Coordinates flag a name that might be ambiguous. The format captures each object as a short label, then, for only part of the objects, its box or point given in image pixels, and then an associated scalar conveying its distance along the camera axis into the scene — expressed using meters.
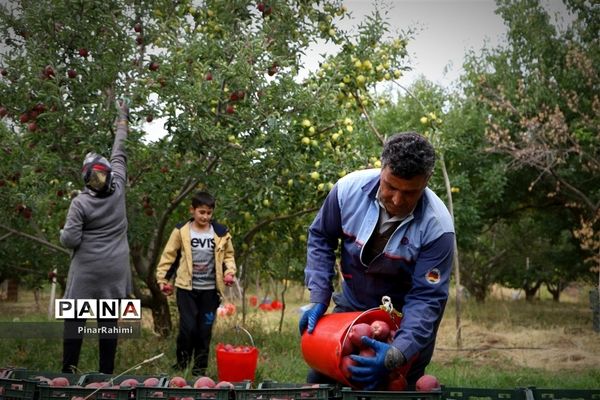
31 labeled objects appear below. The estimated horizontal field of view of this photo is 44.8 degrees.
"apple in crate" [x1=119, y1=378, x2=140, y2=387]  3.05
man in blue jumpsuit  2.90
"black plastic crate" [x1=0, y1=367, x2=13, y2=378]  3.21
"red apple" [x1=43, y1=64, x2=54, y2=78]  6.12
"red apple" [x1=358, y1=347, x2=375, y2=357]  2.91
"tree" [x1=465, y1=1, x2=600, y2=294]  12.68
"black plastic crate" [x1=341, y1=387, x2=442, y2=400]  2.76
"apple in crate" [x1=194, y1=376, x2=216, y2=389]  2.96
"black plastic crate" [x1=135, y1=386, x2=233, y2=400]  2.83
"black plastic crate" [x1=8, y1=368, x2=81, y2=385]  3.25
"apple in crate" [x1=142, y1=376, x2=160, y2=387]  3.04
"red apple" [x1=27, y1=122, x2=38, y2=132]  6.30
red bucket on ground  5.09
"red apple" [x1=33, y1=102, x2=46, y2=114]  6.29
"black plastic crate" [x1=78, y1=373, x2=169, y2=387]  3.09
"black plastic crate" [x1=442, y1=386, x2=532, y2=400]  2.93
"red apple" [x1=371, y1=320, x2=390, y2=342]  2.96
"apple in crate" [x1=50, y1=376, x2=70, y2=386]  3.10
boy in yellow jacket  6.22
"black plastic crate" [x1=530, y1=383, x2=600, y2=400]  2.93
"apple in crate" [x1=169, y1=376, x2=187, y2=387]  3.00
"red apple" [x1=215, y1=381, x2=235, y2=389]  2.95
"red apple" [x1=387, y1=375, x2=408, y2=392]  2.97
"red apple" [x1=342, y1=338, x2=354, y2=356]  2.88
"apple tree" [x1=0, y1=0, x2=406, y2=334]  6.35
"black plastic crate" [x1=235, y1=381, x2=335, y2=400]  2.78
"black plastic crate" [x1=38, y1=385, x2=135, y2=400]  2.91
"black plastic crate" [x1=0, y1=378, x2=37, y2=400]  2.94
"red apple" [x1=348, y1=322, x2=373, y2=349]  2.88
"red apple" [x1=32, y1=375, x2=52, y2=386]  3.05
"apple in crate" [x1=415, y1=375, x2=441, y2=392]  2.89
